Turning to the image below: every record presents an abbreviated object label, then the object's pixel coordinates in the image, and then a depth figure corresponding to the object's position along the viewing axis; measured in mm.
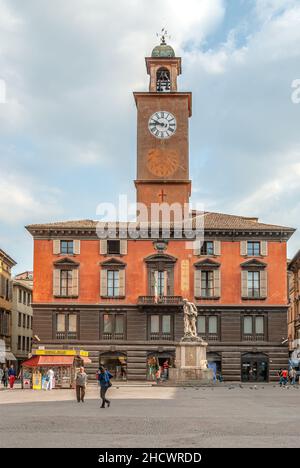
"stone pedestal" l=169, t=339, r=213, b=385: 57062
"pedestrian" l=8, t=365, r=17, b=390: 57103
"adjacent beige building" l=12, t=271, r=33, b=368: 94312
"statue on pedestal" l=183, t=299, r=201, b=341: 58312
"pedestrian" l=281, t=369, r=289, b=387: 61688
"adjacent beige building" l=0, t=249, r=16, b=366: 85625
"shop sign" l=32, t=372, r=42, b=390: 55531
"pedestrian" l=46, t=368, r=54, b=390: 54406
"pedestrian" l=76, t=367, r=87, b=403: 35344
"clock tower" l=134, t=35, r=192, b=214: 78562
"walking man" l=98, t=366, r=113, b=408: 31095
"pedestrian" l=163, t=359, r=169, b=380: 65450
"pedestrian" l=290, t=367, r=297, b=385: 66562
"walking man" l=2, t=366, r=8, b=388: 61850
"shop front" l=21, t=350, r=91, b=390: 55219
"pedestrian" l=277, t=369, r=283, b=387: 68156
